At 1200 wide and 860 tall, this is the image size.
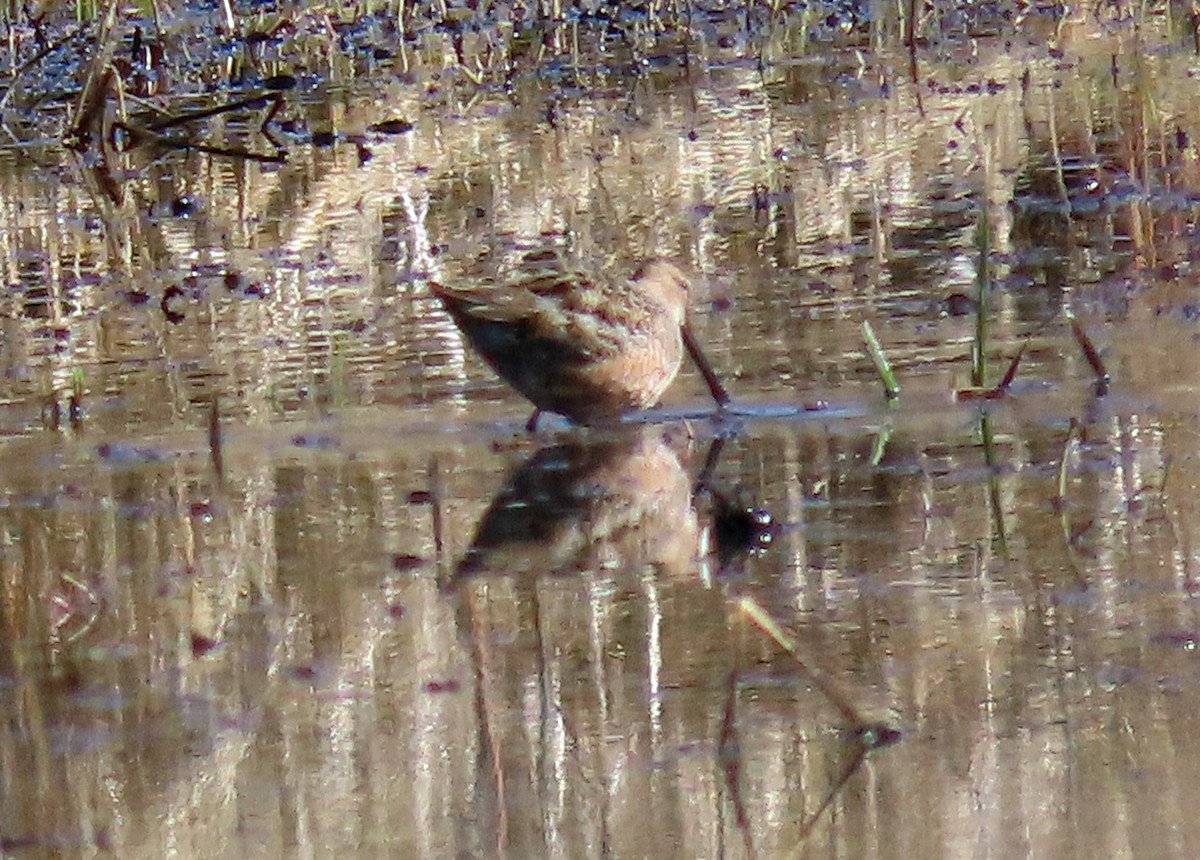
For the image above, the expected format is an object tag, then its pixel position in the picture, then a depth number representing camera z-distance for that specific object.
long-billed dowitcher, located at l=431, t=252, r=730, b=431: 13.33
